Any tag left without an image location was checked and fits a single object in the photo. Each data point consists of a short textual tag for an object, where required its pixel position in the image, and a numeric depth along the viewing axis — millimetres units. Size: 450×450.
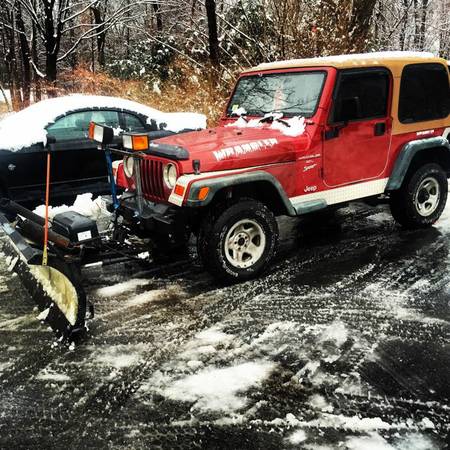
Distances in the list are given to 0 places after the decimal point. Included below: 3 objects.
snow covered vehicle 6770
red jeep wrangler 4512
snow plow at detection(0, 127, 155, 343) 3674
